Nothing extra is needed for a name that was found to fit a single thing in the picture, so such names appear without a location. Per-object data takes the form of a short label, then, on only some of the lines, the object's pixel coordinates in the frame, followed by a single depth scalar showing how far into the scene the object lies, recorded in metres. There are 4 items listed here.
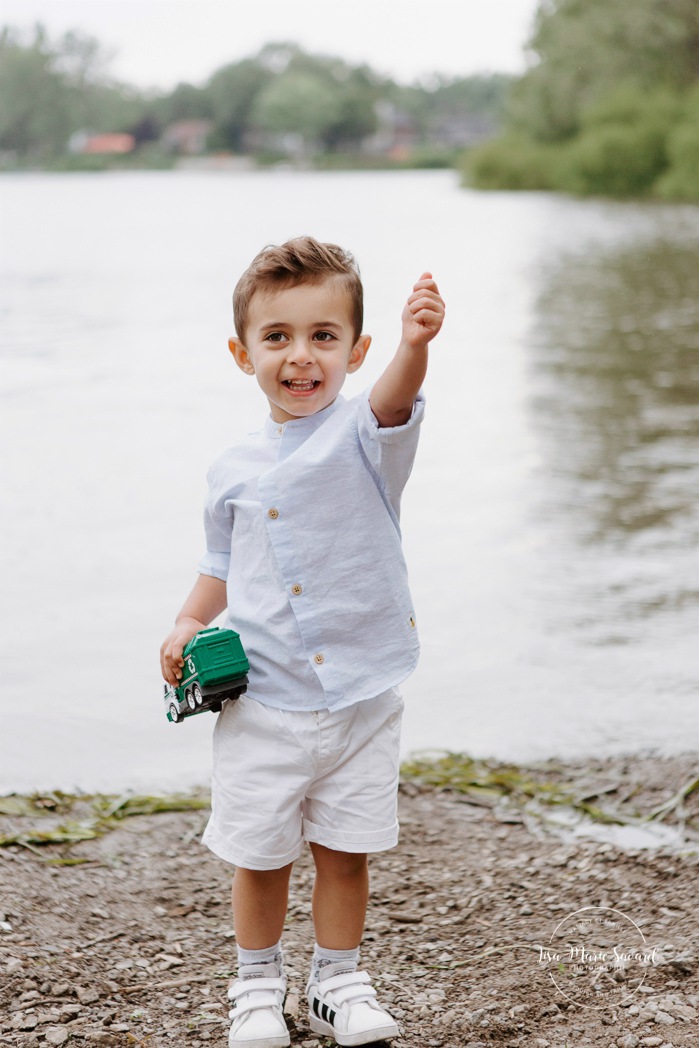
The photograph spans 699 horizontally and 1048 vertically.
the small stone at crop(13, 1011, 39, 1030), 2.17
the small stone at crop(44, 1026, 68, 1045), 2.14
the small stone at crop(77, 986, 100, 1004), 2.27
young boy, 2.19
